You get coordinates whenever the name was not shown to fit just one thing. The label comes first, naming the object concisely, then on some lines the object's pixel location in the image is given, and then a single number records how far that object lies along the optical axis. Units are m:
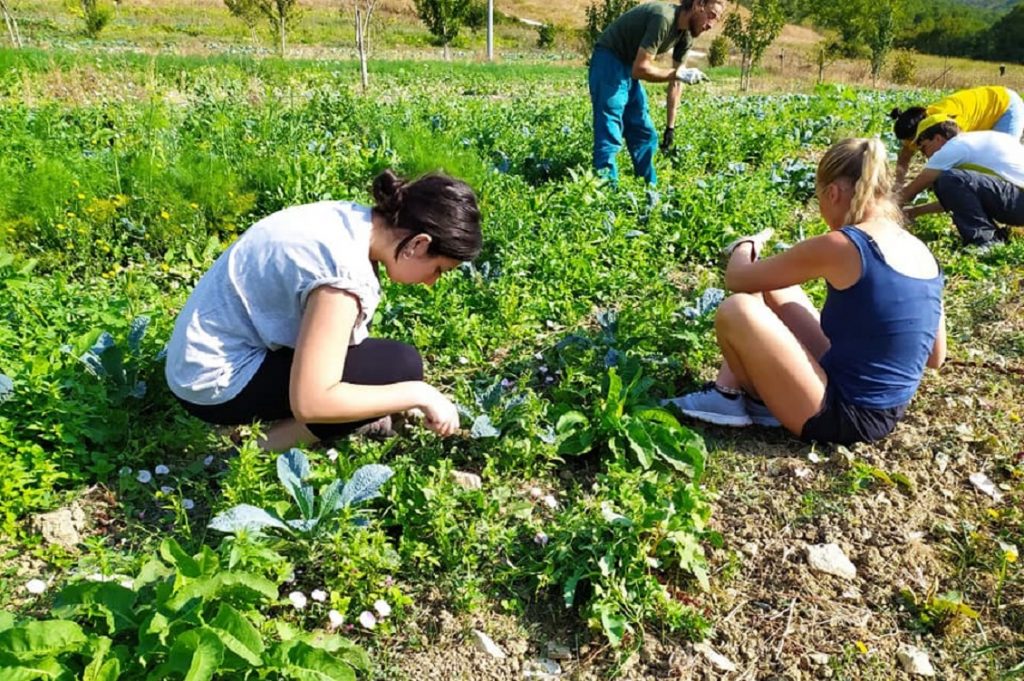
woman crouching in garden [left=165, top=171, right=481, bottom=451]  2.23
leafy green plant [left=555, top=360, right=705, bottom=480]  2.76
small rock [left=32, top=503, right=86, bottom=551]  2.37
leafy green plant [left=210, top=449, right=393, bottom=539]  2.17
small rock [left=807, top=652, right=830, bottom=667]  2.15
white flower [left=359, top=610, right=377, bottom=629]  2.06
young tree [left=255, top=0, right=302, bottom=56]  14.31
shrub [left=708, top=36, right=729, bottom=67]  37.16
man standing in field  5.59
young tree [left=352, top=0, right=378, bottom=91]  11.61
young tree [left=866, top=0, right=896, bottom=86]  27.96
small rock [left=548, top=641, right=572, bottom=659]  2.14
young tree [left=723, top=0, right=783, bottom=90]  24.28
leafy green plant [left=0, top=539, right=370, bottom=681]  1.66
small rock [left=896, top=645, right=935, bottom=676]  2.11
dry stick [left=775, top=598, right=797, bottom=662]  2.17
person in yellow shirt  5.86
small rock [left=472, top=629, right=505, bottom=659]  2.12
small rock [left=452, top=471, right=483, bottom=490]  2.68
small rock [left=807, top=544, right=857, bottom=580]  2.44
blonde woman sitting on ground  2.66
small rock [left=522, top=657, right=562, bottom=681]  2.08
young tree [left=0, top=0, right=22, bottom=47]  13.61
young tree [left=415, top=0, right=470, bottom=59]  28.06
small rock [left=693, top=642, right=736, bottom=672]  2.13
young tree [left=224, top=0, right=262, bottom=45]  15.21
